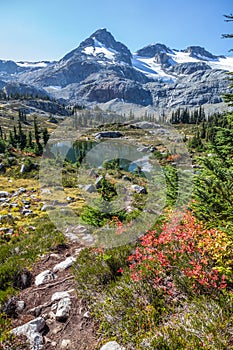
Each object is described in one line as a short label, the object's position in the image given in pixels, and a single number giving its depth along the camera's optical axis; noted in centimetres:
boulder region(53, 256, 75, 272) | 775
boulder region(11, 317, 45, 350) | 474
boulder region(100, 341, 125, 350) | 434
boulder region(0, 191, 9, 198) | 2196
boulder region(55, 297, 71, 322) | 544
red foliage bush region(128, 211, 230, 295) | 512
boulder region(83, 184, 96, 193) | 2022
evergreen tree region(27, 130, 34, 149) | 5442
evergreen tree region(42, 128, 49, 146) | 5509
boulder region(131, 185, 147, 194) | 2144
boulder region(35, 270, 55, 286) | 709
